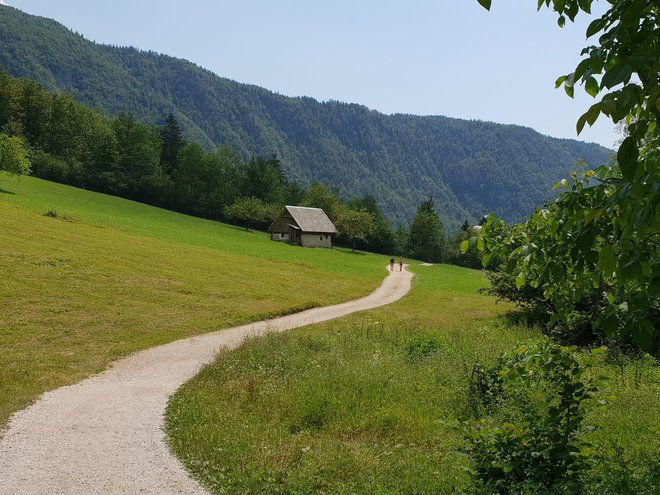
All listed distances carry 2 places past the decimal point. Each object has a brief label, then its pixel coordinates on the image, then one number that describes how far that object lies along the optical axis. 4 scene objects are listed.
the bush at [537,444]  5.55
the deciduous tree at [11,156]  57.62
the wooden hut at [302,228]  79.81
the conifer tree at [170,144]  109.36
